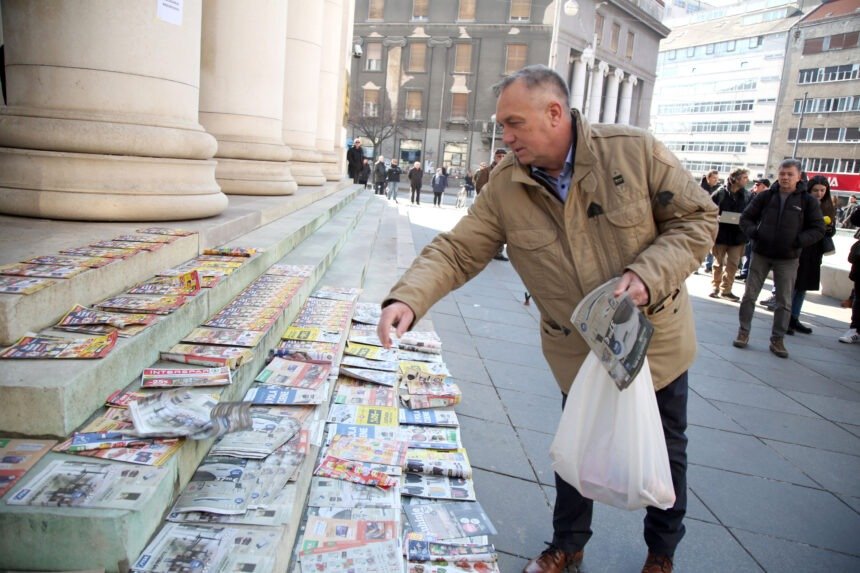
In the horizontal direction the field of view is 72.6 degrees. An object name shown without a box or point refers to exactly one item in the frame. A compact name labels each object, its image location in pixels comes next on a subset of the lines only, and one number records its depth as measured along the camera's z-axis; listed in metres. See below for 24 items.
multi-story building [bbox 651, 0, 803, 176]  68.06
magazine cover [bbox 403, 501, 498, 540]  2.53
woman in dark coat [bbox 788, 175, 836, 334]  7.49
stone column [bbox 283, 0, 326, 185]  8.52
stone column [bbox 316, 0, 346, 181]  11.45
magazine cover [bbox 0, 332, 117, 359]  2.15
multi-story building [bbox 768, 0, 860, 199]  52.56
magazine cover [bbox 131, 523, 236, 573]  1.68
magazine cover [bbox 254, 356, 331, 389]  3.01
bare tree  46.34
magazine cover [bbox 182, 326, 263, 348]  2.92
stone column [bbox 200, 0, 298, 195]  5.99
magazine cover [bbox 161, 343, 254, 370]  2.68
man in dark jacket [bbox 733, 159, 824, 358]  6.16
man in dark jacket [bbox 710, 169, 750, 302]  9.22
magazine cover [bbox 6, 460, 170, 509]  1.69
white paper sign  3.70
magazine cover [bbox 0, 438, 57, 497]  1.74
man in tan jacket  2.07
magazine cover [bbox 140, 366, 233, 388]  2.43
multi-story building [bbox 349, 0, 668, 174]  44.72
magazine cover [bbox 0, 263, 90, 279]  2.54
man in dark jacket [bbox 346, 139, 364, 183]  20.08
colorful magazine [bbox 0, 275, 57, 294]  2.34
